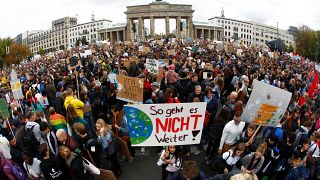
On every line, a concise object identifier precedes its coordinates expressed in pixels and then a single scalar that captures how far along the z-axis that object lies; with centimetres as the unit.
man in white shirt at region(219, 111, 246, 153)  500
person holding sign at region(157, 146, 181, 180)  446
